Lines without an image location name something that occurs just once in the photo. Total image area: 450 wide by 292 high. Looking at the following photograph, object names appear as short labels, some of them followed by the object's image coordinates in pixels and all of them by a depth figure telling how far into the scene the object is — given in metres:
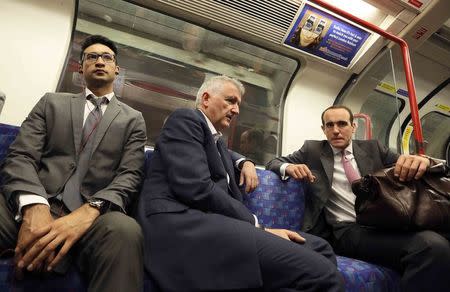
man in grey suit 1.03
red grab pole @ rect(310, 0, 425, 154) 2.08
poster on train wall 2.66
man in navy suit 1.12
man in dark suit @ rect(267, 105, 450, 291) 1.44
